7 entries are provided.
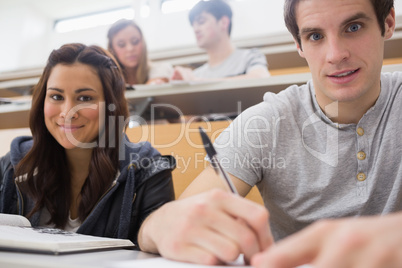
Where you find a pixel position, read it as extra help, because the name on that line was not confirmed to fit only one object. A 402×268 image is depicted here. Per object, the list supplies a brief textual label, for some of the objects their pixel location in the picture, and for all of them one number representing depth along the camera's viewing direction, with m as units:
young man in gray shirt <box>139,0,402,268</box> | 0.65
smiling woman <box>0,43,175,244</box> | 0.89
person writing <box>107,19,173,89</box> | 1.76
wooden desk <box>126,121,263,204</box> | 1.01
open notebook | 0.35
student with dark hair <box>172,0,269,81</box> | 1.71
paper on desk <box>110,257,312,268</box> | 0.29
